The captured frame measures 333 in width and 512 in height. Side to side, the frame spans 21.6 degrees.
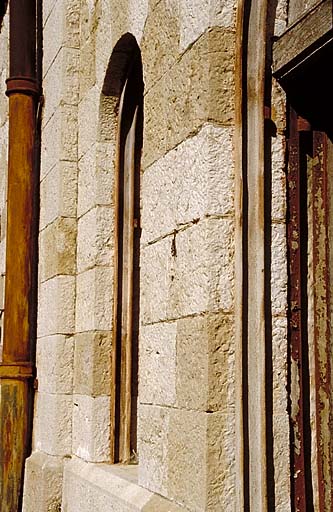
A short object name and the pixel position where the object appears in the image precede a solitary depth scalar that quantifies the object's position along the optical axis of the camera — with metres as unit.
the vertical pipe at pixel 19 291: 4.81
